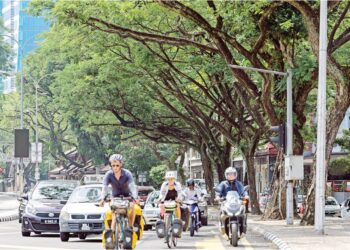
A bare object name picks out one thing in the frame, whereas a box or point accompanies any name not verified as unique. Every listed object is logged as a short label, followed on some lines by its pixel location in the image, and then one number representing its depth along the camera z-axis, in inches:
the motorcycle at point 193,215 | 1068.5
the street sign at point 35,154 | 2335.1
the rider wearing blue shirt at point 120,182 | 661.9
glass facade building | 7327.8
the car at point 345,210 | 1838.1
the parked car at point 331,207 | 2026.3
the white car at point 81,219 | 960.3
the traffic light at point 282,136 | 1241.4
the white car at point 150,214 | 1259.8
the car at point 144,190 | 1832.6
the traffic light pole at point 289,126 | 1246.9
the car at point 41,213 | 1074.7
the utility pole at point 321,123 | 948.0
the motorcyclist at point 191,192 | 1097.4
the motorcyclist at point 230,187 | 906.1
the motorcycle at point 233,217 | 884.0
